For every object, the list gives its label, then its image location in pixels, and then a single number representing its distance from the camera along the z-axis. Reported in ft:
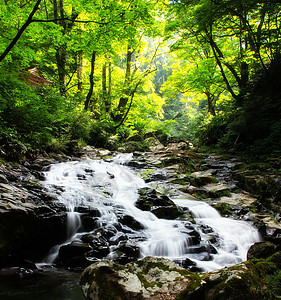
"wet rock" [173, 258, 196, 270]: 11.73
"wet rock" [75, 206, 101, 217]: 15.53
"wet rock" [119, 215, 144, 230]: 15.80
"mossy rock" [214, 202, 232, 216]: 19.89
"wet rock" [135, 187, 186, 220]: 18.21
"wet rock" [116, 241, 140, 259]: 12.32
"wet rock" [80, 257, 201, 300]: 6.57
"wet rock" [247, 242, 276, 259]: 9.85
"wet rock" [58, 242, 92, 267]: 11.47
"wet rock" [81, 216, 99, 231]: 14.51
